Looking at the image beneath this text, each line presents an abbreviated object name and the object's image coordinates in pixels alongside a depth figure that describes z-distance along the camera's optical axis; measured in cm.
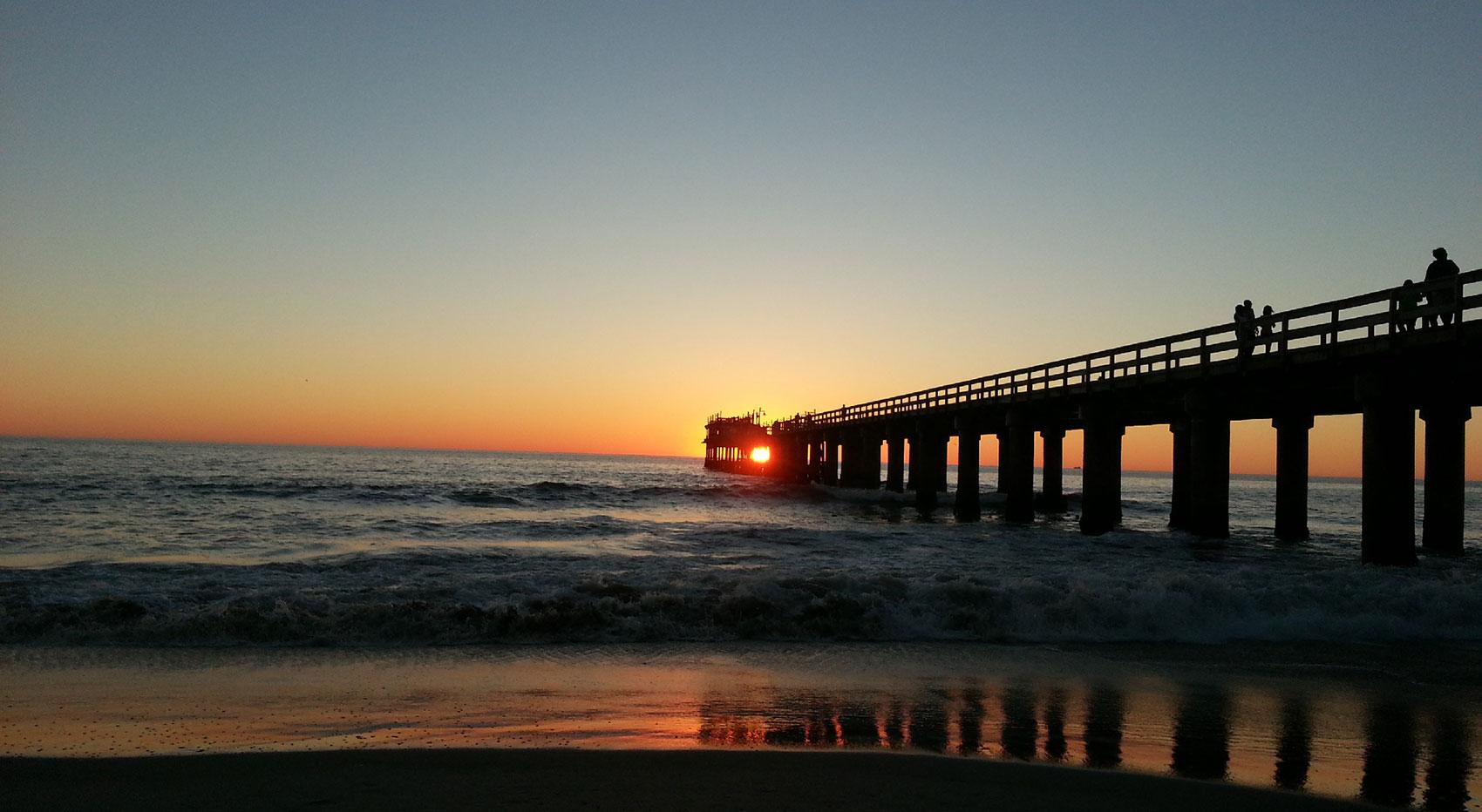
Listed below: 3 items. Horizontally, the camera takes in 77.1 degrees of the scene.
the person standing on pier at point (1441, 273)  1551
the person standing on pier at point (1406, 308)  1476
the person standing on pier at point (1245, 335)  1936
